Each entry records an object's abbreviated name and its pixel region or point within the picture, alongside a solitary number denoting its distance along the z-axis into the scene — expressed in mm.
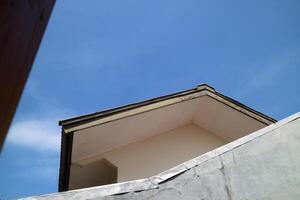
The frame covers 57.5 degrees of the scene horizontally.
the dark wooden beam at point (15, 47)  888
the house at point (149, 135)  5719
